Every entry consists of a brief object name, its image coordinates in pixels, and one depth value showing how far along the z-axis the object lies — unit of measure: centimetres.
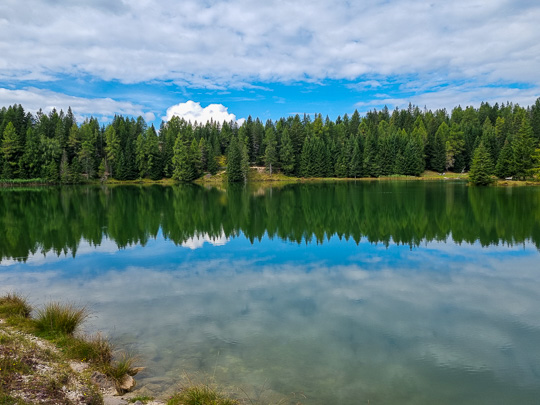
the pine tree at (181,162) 10006
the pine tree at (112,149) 10175
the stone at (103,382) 657
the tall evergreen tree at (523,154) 7475
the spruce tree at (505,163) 7725
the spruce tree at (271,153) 10306
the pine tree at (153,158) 10162
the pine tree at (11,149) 8806
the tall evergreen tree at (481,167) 7188
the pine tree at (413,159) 10138
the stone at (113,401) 602
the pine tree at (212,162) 10694
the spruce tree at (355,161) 10262
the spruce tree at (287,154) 10375
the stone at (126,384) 675
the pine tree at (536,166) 6788
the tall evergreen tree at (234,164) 9888
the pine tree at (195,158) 10400
